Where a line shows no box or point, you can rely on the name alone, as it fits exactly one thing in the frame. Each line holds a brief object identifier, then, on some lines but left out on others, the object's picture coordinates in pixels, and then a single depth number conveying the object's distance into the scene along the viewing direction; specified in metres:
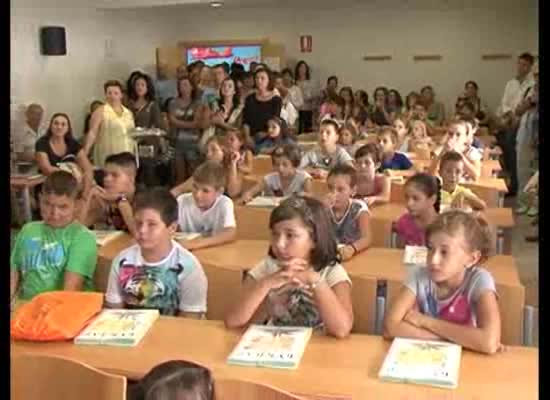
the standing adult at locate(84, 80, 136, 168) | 5.95
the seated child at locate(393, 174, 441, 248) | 3.31
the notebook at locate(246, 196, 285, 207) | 4.08
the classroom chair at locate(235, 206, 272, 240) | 3.59
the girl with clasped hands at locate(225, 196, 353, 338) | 2.18
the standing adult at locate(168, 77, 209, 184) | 7.52
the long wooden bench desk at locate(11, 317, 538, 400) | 1.74
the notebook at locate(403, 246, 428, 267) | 2.81
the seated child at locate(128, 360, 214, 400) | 1.42
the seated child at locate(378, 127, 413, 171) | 5.65
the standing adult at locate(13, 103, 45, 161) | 6.25
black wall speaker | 7.95
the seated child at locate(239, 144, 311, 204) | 4.68
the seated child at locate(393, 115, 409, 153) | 6.80
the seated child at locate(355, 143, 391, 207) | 4.28
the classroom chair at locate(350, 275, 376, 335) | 2.41
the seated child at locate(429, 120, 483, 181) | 5.04
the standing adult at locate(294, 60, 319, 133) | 10.24
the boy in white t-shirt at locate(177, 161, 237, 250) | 3.48
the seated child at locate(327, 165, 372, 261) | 3.29
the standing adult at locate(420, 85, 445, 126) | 10.23
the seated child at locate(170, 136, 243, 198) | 4.91
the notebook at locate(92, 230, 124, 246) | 3.30
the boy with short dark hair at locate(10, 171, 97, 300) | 2.75
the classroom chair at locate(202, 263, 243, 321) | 2.63
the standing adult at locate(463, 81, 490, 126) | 9.83
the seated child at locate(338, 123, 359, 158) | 6.32
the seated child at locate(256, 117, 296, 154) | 6.20
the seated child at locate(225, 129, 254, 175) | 5.25
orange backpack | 2.10
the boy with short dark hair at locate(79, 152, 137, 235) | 3.68
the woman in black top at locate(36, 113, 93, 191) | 5.45
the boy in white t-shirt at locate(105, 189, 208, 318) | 2.49
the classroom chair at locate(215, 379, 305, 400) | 1.56
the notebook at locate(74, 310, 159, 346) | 2.08
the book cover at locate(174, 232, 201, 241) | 3.36
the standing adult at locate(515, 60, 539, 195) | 6.32
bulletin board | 10.78
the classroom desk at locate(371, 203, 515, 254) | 3.72
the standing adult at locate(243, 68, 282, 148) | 6.51
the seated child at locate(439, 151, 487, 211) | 3.95
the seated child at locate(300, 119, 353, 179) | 5.57
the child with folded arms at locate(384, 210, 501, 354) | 2.05
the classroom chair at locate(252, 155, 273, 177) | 5.62
